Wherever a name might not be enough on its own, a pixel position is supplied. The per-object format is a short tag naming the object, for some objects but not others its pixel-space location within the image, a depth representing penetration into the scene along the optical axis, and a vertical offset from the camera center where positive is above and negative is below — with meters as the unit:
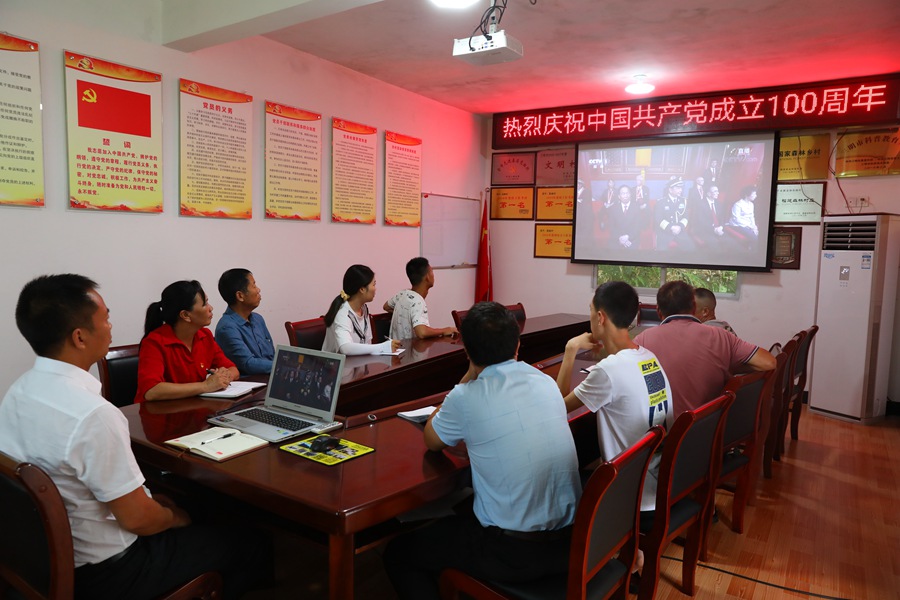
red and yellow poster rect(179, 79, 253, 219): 3.65 +0.59
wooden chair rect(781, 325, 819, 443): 3.67 -0.74
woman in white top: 3.19 -0.39
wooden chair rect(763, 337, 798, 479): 3.12 -0.77
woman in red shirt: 2.25 -0.43
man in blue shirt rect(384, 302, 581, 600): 1.56 -0.57
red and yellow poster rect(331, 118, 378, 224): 4.66 +0.61
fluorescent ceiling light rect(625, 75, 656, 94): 4.76 +1.37
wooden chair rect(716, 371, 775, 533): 2.34 -0.71
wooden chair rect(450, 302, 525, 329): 4.30 -0.46
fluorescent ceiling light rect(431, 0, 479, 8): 2.62 +1.09
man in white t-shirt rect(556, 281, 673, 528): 1.91 -0.42
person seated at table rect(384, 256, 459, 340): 3.77 -0.36
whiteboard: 5.72 +0.21
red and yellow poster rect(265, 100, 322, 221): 4.16 +0.60
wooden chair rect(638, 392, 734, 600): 1.81 -0.74
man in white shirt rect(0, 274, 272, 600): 1.35 -0.47
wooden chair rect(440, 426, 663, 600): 1.39 -0.72
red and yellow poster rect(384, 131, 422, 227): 5.16 +0.62
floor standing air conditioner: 4.41 -0.38
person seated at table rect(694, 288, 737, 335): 3.61 -0.27
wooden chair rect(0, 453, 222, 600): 1.22 -0.63
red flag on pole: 6.38 -0.18
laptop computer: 1.95 -0.51
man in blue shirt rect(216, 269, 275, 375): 2.96 -0.41
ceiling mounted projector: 2.78 +0.95
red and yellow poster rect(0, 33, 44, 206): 2.85 +0.56
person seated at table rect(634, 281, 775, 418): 2.47 -0.40
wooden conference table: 1.42 -0.59
